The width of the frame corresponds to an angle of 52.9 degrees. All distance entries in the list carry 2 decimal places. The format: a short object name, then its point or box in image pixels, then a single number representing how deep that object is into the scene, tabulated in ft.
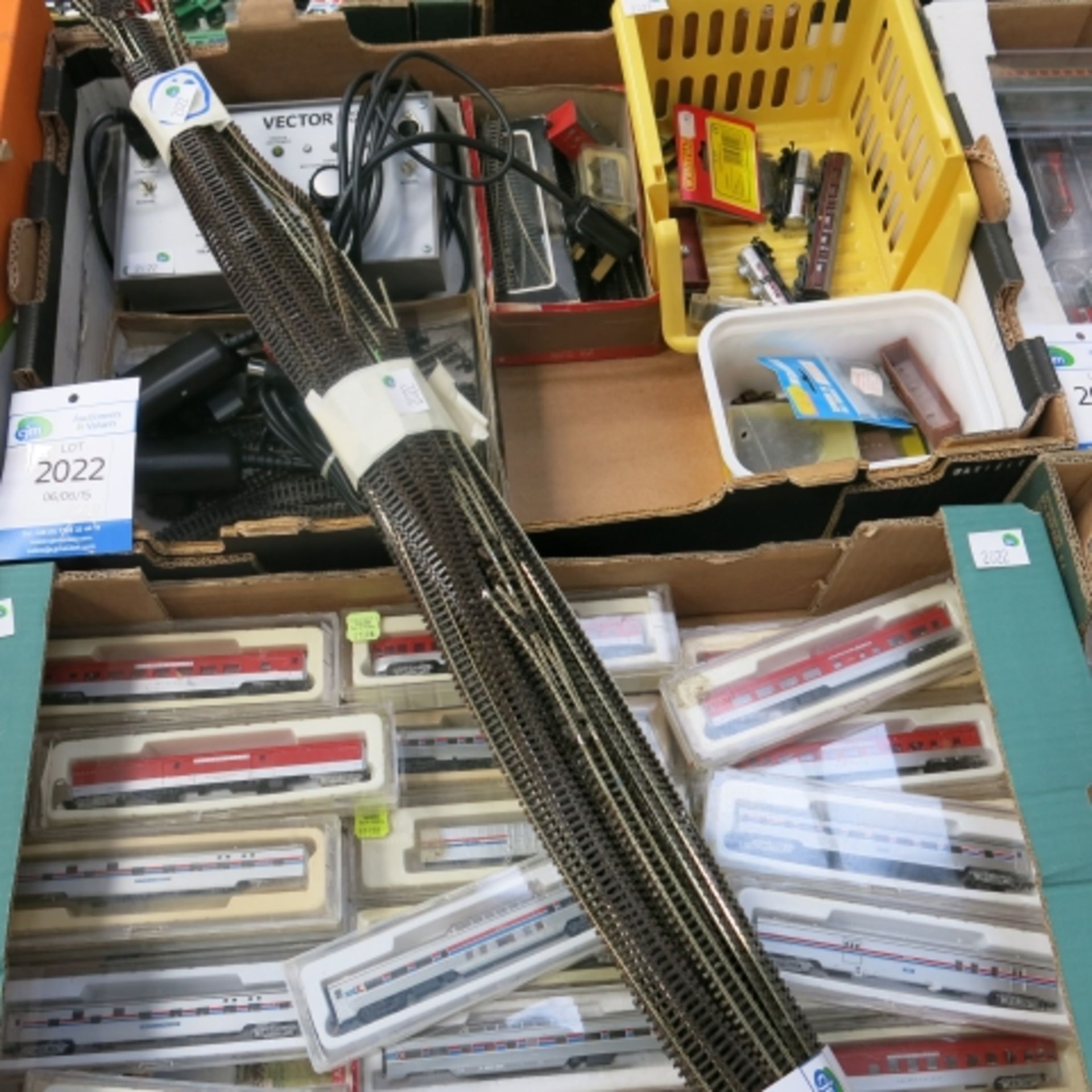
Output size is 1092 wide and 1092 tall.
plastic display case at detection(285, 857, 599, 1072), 3.51
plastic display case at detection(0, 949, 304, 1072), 3.57
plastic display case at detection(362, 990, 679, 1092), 3.56
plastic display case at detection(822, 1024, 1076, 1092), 3.63
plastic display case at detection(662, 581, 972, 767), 3.87
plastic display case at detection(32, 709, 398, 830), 3.74
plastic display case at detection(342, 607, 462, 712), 3.93
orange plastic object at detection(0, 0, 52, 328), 4.34
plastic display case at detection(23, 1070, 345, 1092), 3.45
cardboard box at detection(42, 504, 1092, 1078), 3.21
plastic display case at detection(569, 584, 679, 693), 3.98
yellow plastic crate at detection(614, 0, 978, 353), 4.51
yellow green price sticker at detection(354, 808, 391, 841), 3.81
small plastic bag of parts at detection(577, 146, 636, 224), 5.16
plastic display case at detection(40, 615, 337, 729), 3.91
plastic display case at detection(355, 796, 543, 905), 3.75
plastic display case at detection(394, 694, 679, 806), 3.91
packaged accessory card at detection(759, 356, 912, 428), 4.42
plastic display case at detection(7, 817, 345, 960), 3.62
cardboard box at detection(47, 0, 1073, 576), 4.02
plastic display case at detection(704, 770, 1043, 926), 3.71
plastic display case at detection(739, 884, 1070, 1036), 3.59
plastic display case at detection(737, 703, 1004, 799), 3.86
